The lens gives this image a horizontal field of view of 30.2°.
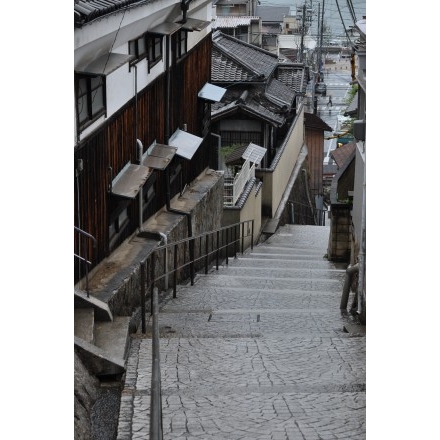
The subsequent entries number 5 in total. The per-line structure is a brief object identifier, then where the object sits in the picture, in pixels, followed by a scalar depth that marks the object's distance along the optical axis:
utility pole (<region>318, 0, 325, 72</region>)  32.81
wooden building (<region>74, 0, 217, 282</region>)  9.44
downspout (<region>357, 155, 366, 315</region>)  10.66
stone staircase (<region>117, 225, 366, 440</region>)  6.55
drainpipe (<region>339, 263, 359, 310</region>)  11.70
